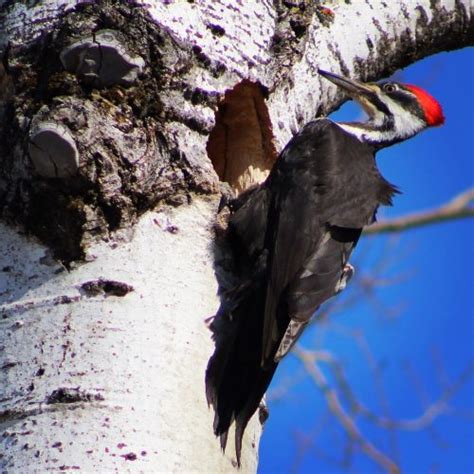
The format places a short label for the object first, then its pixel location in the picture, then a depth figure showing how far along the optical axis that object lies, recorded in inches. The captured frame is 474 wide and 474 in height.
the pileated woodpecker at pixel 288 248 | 220.8
